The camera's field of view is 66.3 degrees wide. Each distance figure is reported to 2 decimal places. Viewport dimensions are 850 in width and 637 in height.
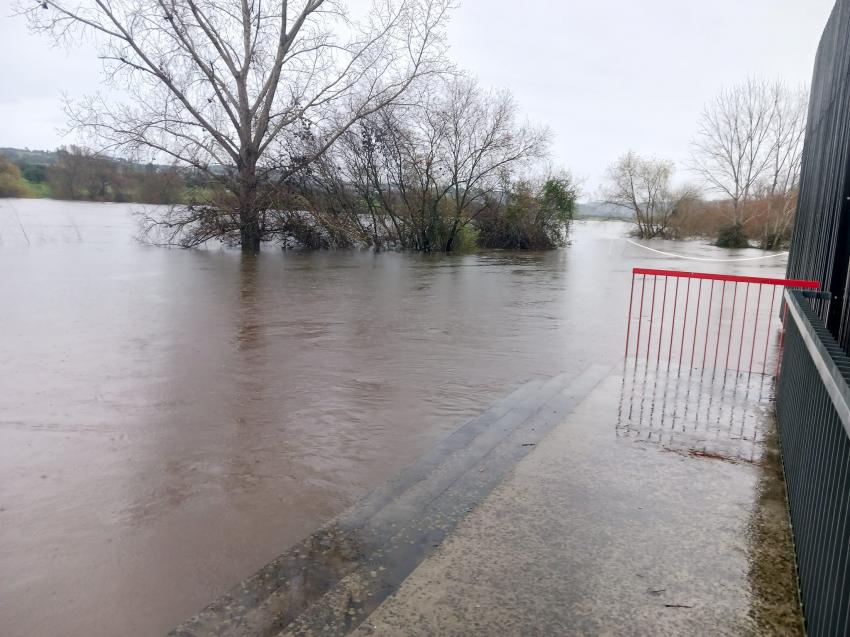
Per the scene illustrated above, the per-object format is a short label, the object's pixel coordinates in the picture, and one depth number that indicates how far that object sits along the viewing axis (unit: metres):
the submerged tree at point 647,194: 40.09
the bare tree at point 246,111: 18.53
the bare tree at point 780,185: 32.47
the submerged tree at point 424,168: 21.45
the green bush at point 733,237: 33.84
